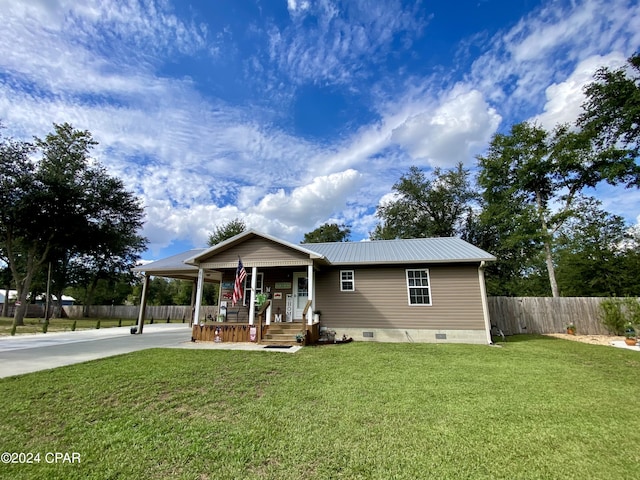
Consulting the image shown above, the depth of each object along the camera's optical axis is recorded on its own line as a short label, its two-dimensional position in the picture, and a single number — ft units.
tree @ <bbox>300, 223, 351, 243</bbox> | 123.03
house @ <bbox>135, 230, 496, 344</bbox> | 37.24
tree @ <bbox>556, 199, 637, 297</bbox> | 66.90
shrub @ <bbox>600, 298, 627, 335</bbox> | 41.52
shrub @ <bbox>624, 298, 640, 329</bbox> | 36.91
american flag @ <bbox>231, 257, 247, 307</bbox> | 34.98
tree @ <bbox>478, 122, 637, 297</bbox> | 64.69
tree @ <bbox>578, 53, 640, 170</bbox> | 58.65
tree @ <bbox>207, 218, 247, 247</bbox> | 101.91
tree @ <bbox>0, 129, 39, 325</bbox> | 64.18
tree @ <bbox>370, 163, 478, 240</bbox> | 91.86
